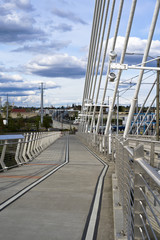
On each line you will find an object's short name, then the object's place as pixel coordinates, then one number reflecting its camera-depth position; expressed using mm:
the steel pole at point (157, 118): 29889
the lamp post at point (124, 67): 21206
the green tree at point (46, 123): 162000
